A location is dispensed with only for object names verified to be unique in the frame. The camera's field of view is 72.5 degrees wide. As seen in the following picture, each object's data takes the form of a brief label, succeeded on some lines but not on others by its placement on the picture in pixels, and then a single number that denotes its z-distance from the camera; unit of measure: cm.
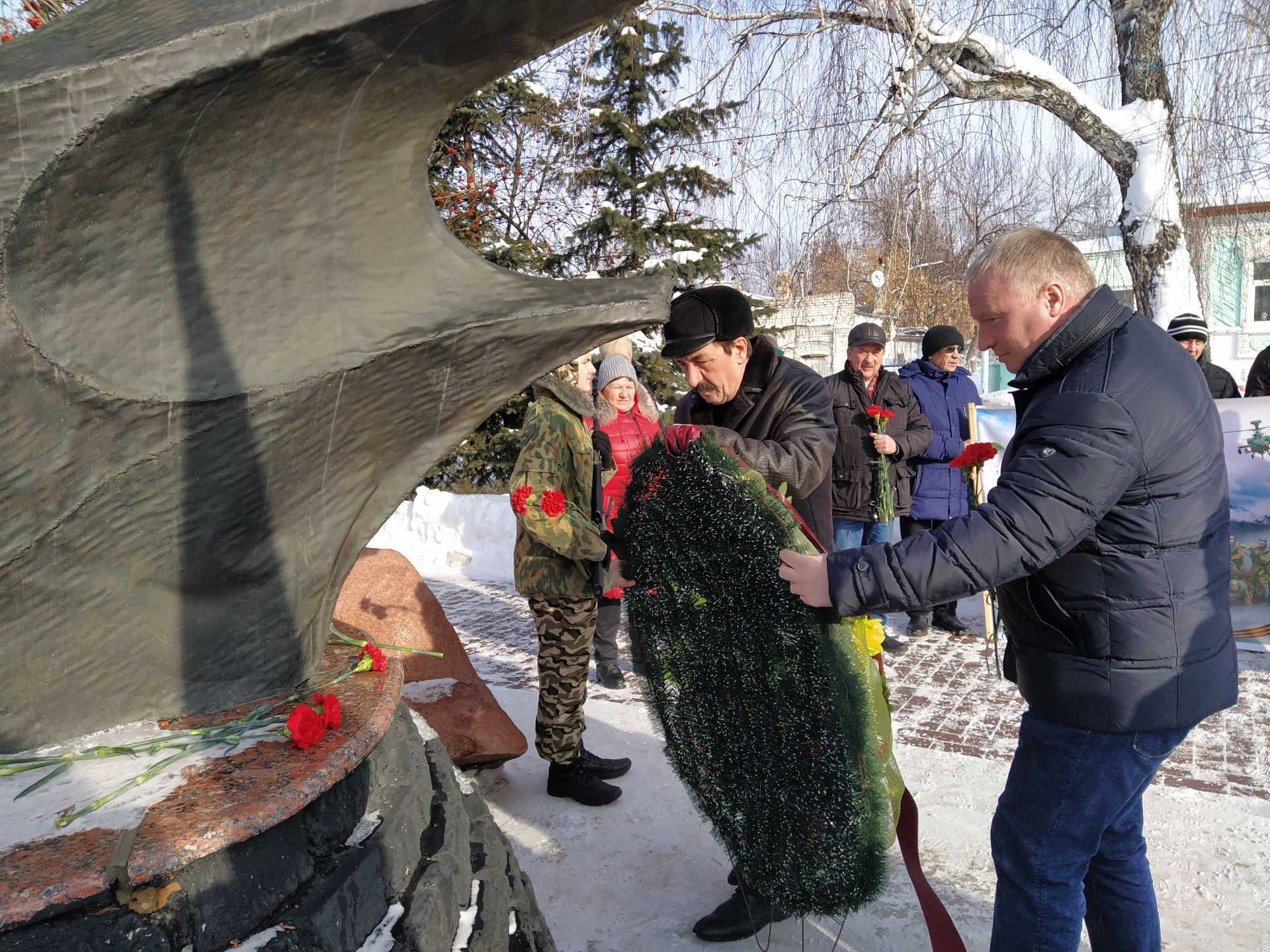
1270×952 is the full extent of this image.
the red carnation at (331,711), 173
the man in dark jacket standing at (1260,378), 633
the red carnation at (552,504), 338
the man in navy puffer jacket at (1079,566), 182
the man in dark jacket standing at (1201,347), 580
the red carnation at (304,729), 163
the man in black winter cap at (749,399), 272
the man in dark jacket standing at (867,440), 572
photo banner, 591
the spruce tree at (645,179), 1034
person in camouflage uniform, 340
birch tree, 656
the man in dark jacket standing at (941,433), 601
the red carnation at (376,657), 205
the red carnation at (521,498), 342
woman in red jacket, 522
